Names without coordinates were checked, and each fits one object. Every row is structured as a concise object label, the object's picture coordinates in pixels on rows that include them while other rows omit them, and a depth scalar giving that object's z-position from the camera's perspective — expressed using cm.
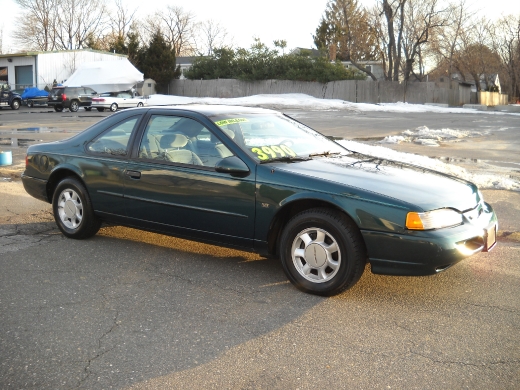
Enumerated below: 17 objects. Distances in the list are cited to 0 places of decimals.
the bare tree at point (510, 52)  6425
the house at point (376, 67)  6884
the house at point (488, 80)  6542
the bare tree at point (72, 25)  7625
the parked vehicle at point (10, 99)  3684
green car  425
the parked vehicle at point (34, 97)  3981
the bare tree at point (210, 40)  9112
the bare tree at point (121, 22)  8238
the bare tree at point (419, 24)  5031
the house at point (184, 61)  7590
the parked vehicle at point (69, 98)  3491
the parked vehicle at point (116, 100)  3644
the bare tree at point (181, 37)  8850
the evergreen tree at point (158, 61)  5441
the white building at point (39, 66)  4706
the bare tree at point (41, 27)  7488
